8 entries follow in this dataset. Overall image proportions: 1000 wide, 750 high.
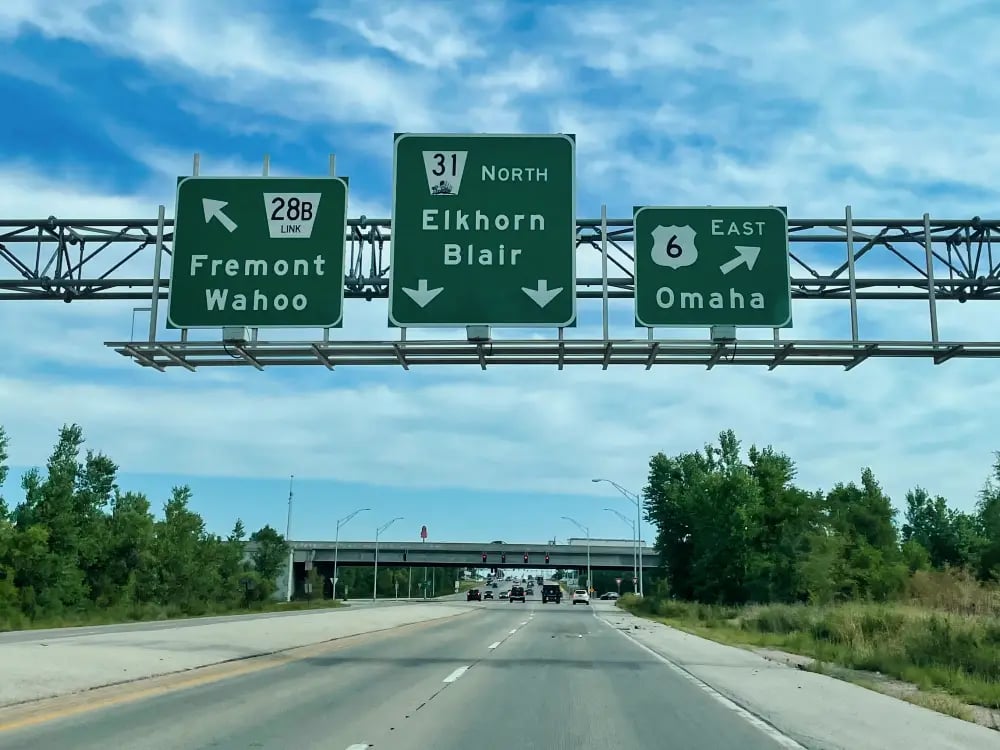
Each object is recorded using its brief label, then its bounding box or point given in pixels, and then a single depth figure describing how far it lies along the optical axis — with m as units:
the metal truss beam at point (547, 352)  15.83
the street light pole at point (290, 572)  101.81
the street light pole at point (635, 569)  98.38
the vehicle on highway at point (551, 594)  99.81
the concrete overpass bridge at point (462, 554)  110.06
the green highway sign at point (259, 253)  15.61
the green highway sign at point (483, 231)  15.33
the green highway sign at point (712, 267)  15.59
